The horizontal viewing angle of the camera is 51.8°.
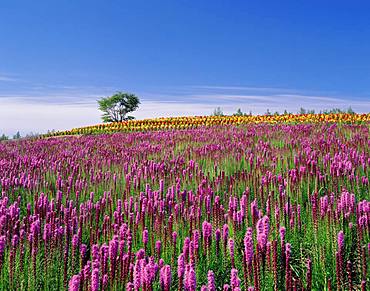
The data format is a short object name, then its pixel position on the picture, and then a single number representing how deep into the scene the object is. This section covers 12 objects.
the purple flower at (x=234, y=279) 1.79
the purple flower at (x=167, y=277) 1.94
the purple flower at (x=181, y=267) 2.02
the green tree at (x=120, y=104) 61.59
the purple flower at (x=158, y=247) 2.74
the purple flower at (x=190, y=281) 1.79
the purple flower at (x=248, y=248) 2.12
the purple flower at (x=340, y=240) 2.38
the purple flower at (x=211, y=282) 1.81
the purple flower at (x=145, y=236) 2.89
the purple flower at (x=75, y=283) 1.88
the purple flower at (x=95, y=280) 1.88
